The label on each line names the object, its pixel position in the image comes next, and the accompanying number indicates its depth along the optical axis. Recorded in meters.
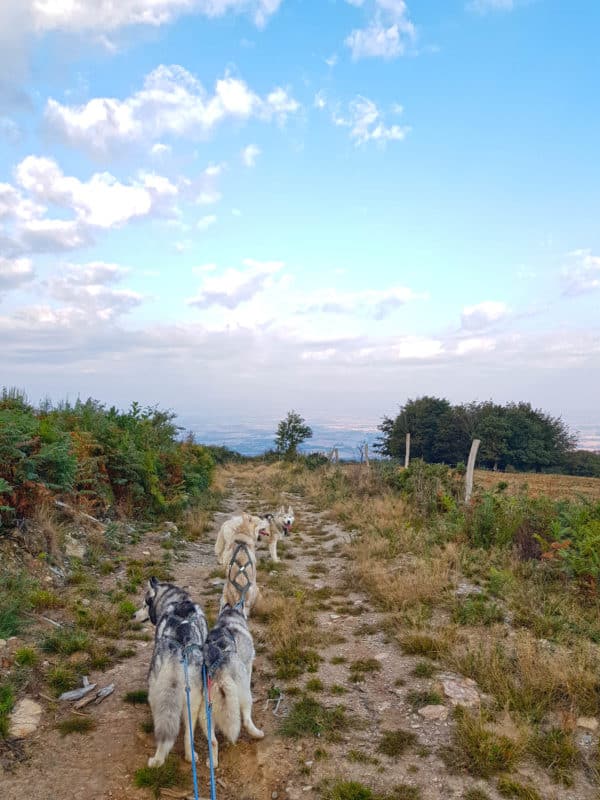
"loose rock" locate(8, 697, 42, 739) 4.14
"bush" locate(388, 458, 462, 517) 12.77
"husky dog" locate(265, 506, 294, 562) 10.24
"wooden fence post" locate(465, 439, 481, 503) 12.56
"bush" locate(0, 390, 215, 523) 8.34
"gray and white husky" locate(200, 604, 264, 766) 3.95
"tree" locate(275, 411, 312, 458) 38.66
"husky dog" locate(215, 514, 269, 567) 8.65
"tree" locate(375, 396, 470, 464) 48.00
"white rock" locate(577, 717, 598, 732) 4.29
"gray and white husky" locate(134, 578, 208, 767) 3.75
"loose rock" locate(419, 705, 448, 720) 4.55
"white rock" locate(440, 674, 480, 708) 4.75
